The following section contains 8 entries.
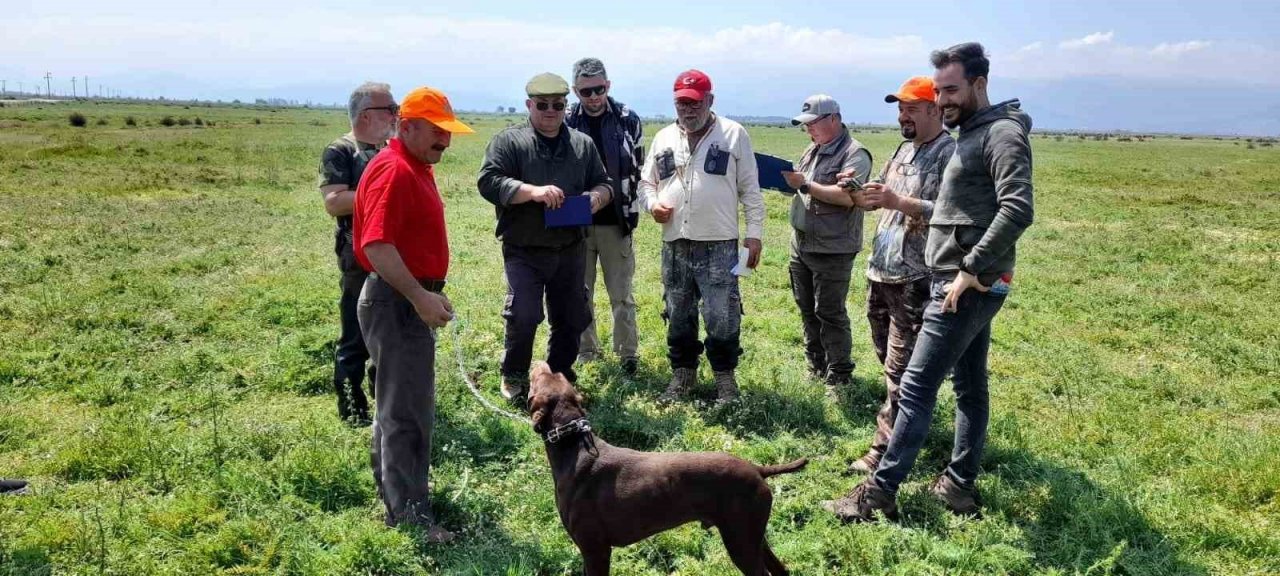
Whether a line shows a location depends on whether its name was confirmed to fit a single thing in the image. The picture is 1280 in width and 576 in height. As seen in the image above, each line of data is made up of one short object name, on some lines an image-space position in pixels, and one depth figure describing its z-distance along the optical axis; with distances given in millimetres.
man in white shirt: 5766
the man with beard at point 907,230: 4910
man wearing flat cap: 5652
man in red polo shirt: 3748
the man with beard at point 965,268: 3668
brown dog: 3375
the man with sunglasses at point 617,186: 6363
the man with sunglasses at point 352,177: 5180
